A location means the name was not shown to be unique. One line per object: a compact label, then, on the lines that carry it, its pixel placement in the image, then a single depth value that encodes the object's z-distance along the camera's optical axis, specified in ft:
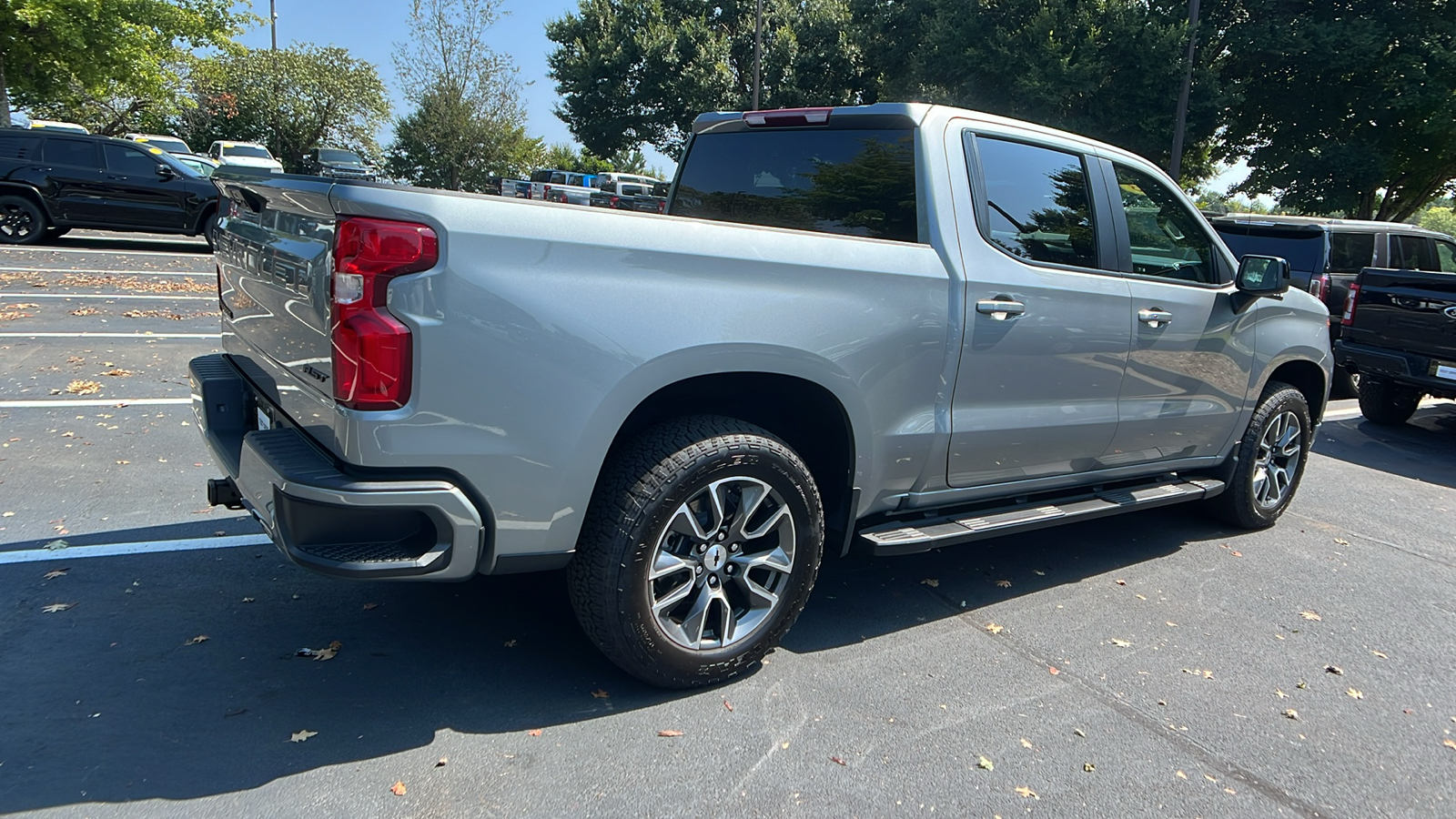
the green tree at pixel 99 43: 70.49
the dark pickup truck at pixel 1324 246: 33.04
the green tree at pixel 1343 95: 71.56
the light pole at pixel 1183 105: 67.10
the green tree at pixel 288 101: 122.42
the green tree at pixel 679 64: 117.39
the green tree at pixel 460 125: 113.09
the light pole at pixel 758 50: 97.40
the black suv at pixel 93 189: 48.39
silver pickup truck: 8.59
